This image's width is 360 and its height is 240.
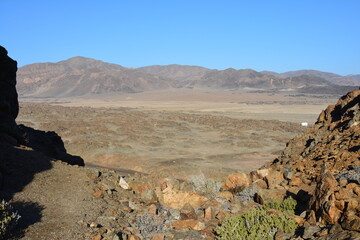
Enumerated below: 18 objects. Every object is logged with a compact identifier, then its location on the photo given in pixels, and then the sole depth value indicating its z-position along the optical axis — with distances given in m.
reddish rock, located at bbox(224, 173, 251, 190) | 10.82
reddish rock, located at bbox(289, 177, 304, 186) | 9.74
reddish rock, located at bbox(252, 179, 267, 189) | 10.21
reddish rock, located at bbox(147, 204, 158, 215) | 8.44
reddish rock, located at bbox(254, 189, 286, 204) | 8.83
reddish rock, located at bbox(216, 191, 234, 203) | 9.62
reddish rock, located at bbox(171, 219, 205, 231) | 7.70
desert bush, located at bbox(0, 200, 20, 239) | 5.94
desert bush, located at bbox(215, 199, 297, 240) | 6.58
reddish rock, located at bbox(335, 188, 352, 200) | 6.17
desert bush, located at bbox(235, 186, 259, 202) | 9.48
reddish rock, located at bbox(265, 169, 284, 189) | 10.12
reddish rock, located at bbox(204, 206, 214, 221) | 8.23
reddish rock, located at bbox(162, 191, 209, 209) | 9.12
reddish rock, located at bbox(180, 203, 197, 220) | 8.25
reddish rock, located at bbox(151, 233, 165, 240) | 7.15
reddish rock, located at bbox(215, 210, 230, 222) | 8.10
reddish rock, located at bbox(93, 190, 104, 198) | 9.08
